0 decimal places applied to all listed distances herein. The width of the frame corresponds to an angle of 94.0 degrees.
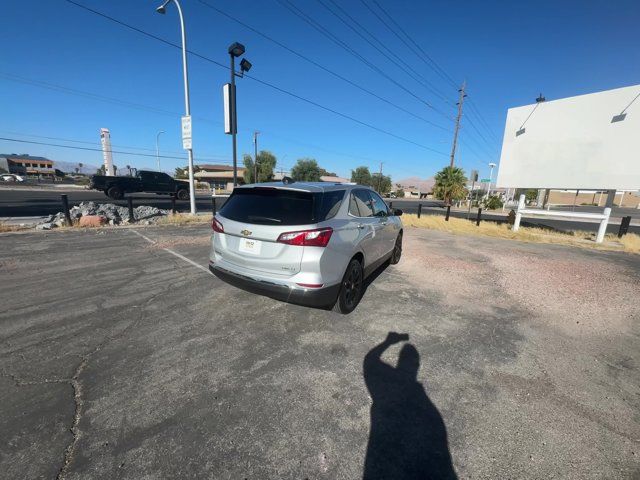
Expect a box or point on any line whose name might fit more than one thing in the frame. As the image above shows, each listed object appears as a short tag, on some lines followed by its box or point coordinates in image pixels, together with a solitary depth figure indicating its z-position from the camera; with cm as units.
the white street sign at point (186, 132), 1292
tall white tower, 5771
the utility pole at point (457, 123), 3191
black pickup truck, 1955
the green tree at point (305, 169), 6988
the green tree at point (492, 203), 3747
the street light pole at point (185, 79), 1178
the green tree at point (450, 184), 3794
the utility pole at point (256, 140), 4940
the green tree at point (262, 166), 5844
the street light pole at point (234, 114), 1136
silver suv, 344
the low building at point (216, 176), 7794
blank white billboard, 1034
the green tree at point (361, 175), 8161
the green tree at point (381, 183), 7944
